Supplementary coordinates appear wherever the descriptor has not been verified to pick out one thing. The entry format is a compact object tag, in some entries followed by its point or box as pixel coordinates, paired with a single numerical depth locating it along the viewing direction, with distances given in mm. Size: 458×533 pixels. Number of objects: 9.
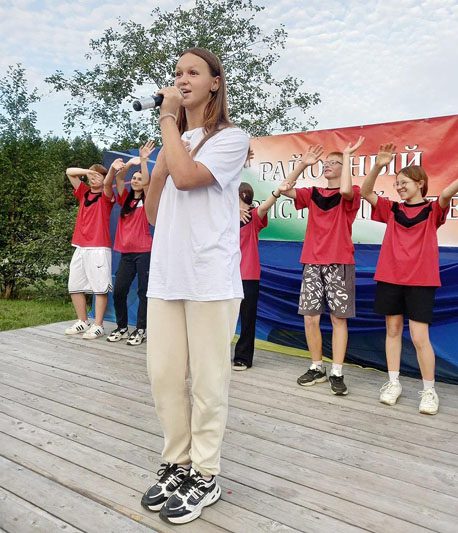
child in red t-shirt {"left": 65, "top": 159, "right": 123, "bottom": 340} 4742
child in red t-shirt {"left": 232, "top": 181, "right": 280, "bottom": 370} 3830
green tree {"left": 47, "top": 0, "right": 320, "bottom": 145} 11648
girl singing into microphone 1652
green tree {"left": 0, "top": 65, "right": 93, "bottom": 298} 7648
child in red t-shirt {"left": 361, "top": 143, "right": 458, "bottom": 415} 2988
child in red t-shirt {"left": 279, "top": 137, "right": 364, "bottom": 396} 3336
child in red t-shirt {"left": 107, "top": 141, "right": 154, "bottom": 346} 4562
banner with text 3570
